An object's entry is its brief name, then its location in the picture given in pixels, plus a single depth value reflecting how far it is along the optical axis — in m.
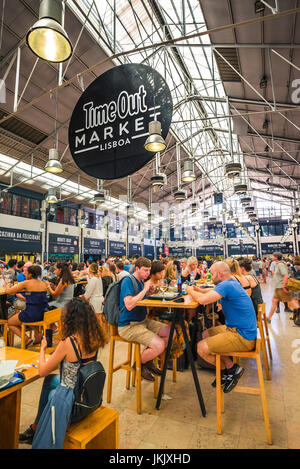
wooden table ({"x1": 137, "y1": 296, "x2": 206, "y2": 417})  2.45
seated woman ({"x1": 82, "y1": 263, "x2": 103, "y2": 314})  4.89
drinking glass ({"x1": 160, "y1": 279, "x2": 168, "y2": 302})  4.22
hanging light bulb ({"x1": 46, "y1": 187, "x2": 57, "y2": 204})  9.19
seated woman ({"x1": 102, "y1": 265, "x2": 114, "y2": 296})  5.43
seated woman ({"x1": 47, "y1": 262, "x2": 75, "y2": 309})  4.57
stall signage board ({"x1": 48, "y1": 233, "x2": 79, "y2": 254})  17.17
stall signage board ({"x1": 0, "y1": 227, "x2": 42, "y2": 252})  14.02
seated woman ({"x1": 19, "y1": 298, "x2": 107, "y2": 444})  1.60
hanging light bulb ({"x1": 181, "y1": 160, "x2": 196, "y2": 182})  6.98
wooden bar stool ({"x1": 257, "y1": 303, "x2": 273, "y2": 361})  3.37
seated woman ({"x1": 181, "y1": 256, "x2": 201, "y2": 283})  5.11
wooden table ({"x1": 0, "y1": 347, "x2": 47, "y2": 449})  1.66
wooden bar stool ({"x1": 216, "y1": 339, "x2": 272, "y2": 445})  2.05
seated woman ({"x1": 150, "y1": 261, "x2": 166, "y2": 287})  3.09
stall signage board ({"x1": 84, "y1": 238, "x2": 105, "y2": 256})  20.08
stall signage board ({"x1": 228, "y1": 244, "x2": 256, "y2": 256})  30.52
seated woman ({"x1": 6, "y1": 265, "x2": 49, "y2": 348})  3.72
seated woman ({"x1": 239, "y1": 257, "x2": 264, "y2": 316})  3.82
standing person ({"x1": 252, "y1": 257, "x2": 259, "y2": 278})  13.81
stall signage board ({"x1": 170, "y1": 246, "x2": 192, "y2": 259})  32.09
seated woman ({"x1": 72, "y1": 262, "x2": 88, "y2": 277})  7.82
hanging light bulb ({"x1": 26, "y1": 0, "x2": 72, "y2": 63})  1.84
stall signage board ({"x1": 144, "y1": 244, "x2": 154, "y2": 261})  28.04
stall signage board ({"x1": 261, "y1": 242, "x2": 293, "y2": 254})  29.31
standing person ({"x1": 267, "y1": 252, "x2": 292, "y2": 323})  5.50
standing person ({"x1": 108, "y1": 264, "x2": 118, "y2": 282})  6.19
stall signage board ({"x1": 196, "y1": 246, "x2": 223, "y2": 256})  31.12
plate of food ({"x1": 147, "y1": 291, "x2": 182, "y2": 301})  2.88
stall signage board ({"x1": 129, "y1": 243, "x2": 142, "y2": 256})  25.45
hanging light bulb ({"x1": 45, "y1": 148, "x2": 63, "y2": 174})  5.14
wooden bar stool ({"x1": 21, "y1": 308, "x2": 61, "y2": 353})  2.95
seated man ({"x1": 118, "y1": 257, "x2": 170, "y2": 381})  2.62
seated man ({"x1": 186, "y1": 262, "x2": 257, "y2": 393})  2.34
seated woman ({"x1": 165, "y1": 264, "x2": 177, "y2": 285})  5.71
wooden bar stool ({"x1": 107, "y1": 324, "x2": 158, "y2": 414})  2.44
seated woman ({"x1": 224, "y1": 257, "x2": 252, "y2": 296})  3.58
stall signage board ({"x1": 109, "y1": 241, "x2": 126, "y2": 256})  22.32
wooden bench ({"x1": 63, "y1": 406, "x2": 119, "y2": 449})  1.40
